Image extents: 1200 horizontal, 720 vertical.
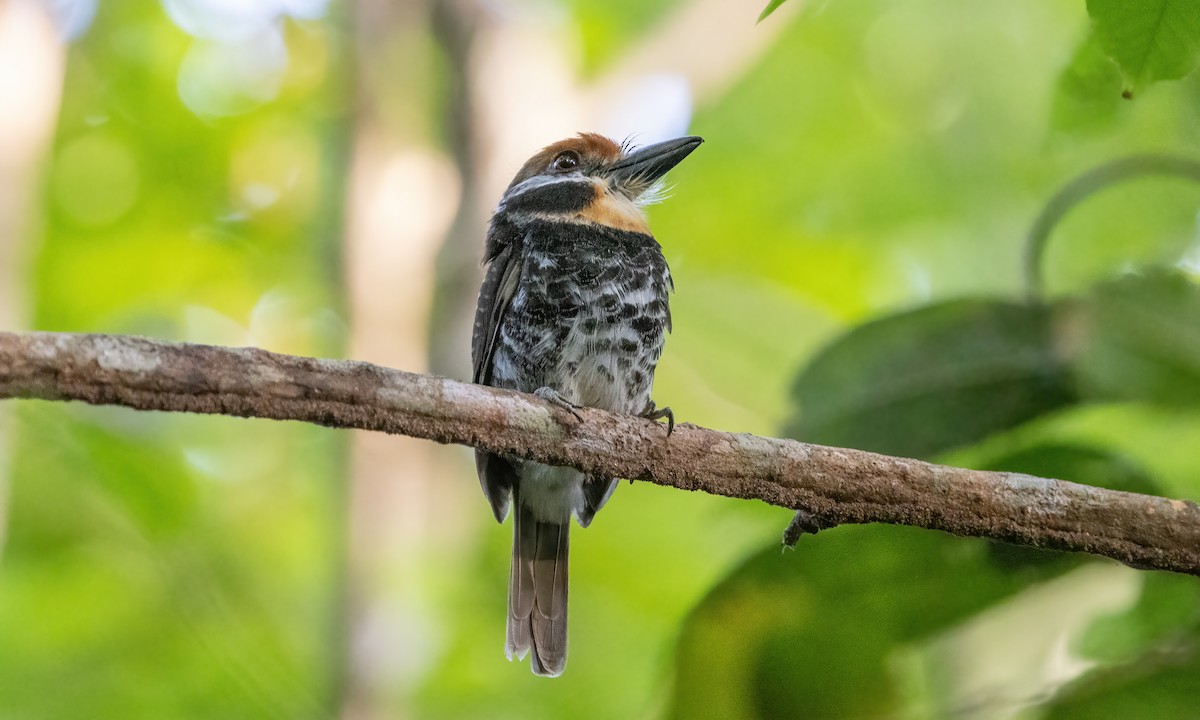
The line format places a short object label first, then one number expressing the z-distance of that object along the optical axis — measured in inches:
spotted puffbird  228.2
